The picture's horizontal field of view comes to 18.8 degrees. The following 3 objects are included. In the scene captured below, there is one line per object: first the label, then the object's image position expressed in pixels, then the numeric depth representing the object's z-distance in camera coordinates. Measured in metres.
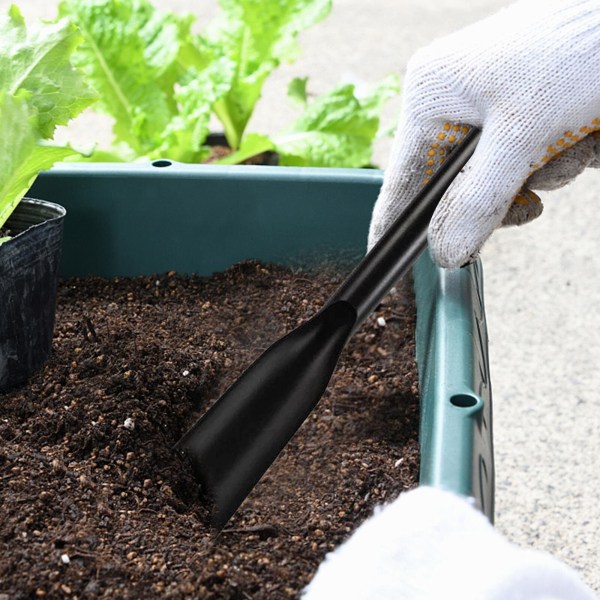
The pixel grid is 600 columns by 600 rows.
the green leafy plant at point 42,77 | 0.85
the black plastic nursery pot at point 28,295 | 0.86
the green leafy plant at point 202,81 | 1.15
